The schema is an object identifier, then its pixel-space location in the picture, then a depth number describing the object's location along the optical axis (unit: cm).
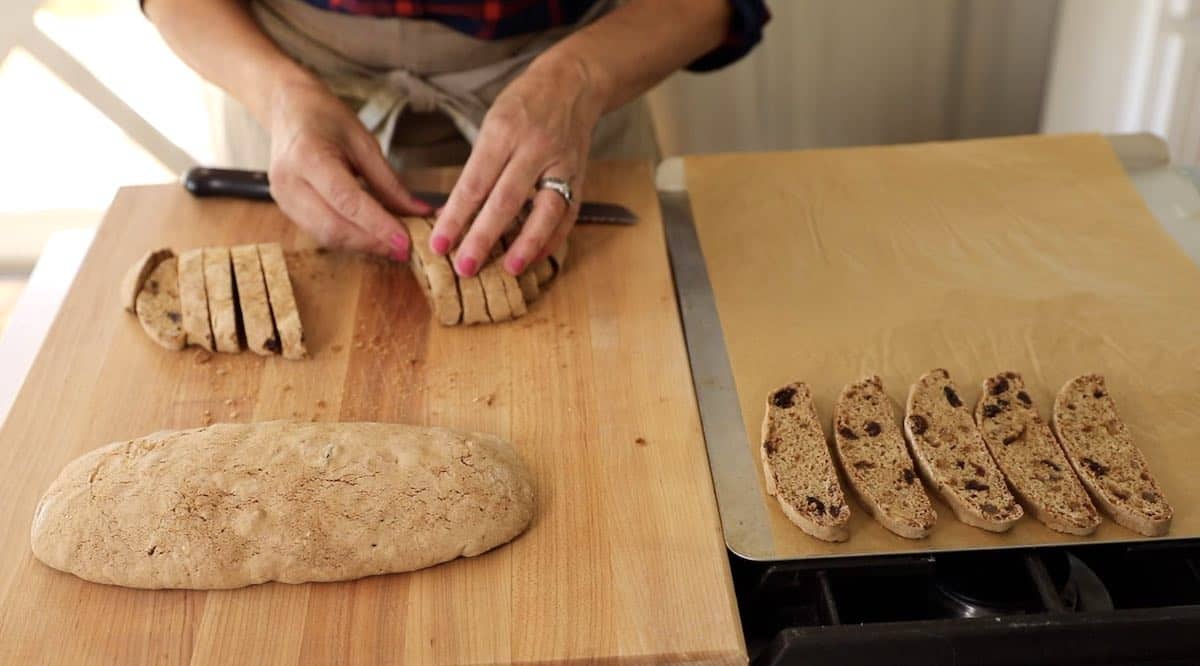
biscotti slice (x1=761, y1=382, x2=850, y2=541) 119
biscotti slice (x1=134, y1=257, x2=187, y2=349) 148
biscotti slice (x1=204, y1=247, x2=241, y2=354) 147
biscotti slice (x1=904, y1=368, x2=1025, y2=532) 120
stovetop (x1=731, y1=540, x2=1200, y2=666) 106
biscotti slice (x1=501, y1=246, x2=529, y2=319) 153
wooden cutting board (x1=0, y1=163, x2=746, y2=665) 110
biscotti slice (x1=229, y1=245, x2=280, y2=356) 147
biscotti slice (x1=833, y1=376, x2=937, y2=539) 120
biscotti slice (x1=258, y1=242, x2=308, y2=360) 146
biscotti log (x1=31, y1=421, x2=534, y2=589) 114
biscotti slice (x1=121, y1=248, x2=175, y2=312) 154
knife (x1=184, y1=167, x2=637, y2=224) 179
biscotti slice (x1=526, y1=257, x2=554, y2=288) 161
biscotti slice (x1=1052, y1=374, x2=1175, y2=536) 119
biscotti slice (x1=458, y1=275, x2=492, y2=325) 151
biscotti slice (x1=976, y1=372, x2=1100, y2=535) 120
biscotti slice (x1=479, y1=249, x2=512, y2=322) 152
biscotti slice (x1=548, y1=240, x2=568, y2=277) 161
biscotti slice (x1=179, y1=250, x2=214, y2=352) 147
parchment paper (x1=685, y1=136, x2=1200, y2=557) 139
